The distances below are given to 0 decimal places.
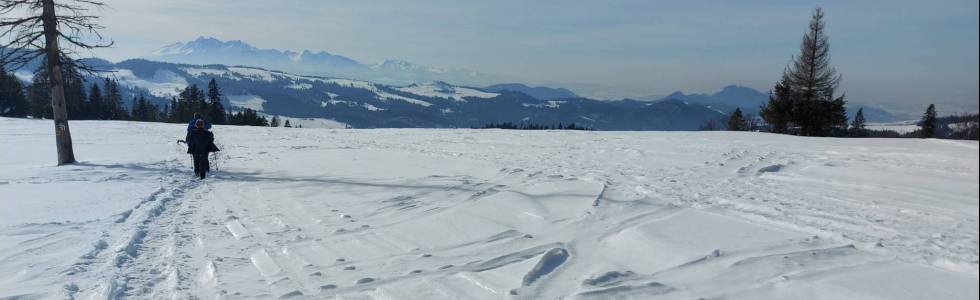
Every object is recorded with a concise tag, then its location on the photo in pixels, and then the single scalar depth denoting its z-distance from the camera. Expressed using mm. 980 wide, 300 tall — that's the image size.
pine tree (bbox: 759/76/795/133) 39750
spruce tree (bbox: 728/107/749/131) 62969
